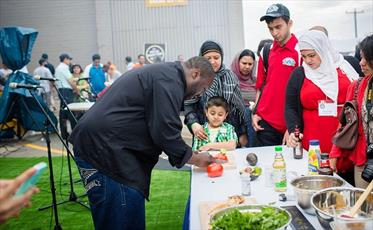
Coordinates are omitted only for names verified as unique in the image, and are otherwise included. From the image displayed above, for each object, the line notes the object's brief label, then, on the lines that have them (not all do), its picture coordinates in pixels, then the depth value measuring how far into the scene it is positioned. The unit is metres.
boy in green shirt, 3.07
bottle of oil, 1.98
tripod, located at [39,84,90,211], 4.16
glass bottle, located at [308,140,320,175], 2.11
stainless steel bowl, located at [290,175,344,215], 1.77
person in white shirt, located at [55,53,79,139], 9.30
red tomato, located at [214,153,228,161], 2.56
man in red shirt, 3.03
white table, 1.82
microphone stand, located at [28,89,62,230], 3.11
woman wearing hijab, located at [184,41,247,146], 3.12
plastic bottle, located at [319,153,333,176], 1.96
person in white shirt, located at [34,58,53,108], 10.38
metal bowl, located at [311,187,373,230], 1.38
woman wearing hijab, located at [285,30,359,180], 2.57
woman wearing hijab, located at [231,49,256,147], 3.99
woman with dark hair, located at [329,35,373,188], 2.05
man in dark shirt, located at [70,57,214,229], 1.94
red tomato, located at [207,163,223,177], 2.30
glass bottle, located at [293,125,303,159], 2.57
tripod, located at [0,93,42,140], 6.11
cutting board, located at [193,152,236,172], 2.49
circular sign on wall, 10.22
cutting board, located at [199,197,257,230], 1.62
